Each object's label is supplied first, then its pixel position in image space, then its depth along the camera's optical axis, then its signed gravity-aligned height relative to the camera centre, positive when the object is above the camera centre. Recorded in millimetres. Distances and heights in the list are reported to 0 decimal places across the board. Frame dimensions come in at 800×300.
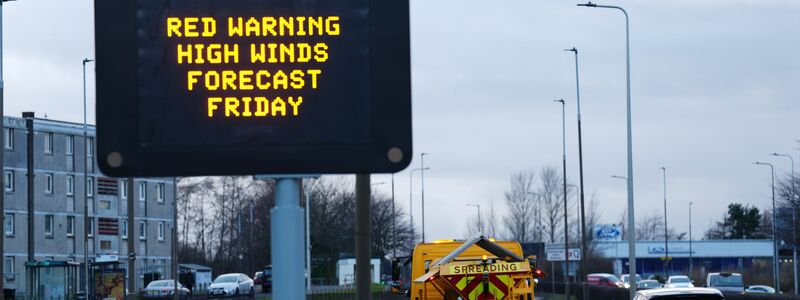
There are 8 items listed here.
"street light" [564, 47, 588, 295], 64938 +3059
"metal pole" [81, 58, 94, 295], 63112 +533
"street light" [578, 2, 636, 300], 49594 +441
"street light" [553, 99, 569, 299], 73062 +3822
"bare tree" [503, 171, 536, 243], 124062 +648
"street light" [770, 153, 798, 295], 69938 +1011
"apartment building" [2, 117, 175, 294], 91375 +2155
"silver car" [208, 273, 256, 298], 86250 -2717
